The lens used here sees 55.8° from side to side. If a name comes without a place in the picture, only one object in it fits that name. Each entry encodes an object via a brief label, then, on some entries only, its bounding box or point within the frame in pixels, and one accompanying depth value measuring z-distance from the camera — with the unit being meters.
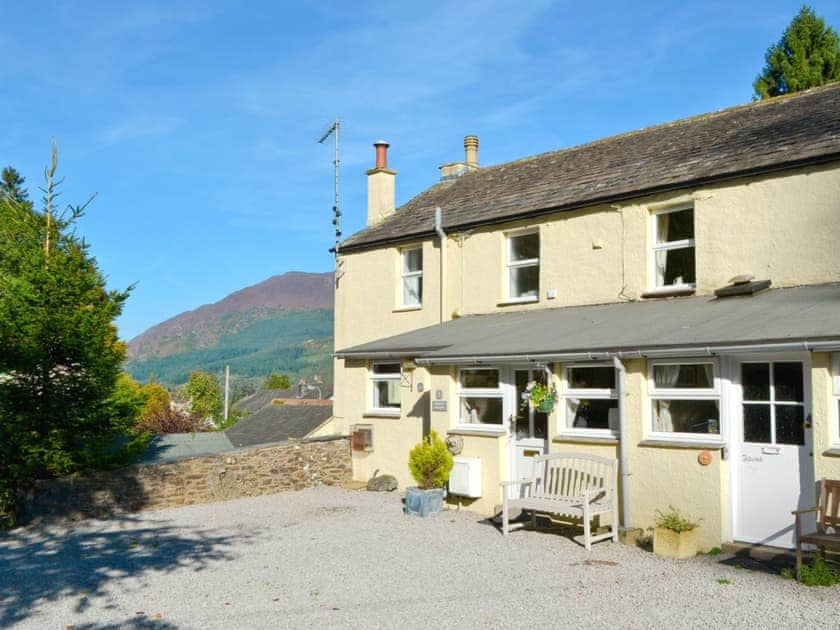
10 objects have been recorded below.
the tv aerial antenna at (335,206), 20.20
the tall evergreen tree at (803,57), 24.50
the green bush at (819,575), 7.77
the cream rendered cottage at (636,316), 9.59
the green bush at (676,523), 9.31
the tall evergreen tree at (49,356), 12.70
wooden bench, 10.15
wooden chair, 7.70
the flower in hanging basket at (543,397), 11.70
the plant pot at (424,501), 12.59
